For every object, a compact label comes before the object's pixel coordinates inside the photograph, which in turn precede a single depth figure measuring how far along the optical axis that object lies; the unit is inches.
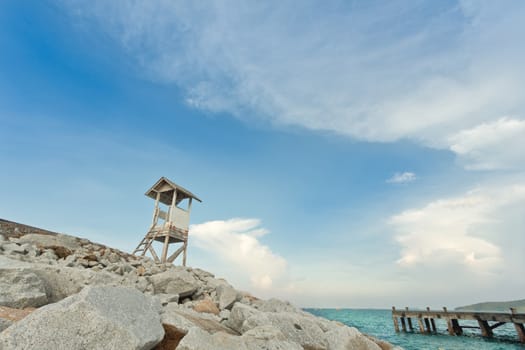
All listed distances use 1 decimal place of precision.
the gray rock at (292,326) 193.8
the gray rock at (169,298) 310.4
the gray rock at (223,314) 261.4
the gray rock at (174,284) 356.8
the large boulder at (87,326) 111.3
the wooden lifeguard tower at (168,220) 674.2
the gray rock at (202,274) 484.4
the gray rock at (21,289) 167.3
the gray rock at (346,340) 214.2
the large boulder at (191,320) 157.5
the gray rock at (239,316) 209.7
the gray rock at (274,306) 382.3
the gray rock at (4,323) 120.0
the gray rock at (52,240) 460.4
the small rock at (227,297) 344.3
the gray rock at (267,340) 149.8
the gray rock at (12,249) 357.0
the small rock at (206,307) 296.8
